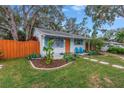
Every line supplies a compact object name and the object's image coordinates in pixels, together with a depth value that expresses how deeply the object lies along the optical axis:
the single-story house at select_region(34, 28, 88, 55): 7.30
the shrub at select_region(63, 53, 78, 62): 5.17
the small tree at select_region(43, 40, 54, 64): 4.70
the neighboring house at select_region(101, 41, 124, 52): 11.86
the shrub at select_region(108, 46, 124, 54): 10.26
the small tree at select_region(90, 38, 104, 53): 8.93
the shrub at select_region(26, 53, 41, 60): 5.89
